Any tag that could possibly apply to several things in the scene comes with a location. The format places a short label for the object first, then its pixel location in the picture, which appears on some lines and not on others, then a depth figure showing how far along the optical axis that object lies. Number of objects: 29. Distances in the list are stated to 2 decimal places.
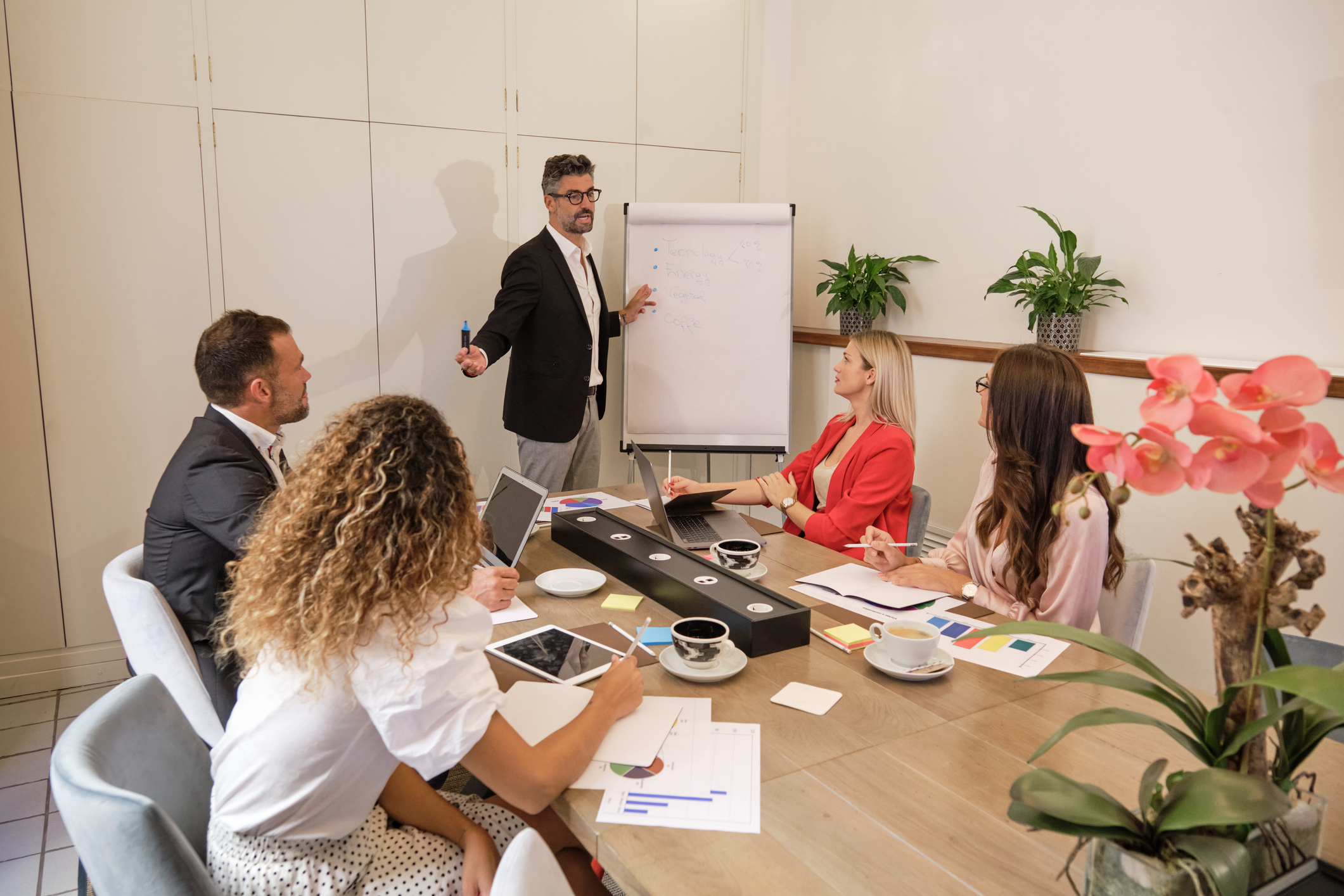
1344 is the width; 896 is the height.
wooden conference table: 0.97
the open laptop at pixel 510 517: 1.99
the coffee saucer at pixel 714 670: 1.43
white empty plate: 1.86
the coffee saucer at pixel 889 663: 1.43
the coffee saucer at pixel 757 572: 1.93
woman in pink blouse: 1.80
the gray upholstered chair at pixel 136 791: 0.94
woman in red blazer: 2.56
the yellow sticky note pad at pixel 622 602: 1.80
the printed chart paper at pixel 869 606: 1.74
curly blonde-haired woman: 1.10
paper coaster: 1.36
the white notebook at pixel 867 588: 1.81
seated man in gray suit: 1.85
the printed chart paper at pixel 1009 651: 1.50
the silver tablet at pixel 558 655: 1.47
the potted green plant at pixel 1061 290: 2.94
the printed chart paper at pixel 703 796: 1.07
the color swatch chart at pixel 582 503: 2.50
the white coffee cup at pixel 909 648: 1.45
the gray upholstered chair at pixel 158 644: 1.61
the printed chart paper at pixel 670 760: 1.16
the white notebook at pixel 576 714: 1.22
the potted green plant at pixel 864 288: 3.76
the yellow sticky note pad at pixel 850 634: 1.60
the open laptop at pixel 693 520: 2.22
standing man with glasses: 3.59
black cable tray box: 1.56
